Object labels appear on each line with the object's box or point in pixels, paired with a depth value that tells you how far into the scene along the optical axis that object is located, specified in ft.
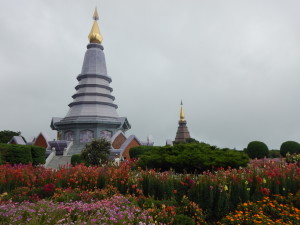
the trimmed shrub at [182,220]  19.44
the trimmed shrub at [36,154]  83.11
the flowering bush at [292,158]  56.26
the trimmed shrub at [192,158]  38.70
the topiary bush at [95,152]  70.79
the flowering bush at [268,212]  21.56
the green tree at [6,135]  153.99
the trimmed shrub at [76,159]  79.87
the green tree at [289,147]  97.76
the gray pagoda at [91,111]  119.85
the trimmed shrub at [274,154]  117.19
